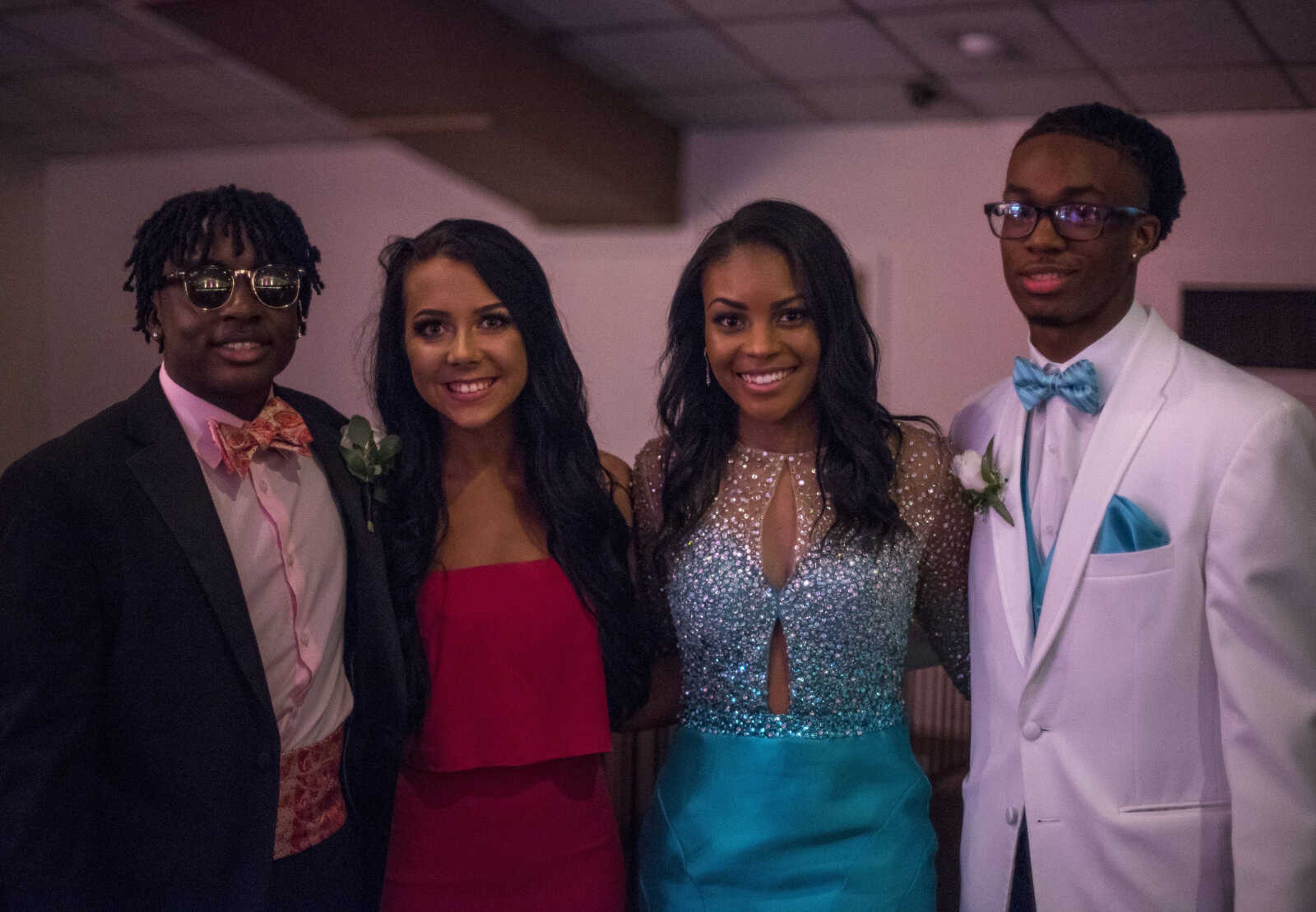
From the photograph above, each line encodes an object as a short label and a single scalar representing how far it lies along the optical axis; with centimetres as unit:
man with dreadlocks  155
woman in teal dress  196
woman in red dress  203
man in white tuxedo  165
